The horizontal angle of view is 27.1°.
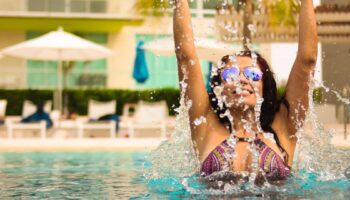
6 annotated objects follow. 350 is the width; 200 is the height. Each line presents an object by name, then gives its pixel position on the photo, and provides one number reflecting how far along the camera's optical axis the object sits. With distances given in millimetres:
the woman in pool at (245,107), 4281
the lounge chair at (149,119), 15961
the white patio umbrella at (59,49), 18047
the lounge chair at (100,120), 15797
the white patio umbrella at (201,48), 16344
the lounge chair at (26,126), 15703
